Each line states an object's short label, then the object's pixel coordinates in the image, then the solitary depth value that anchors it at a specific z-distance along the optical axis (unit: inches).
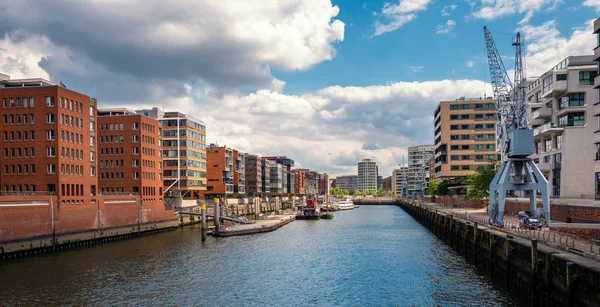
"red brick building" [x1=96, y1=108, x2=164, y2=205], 4426.7
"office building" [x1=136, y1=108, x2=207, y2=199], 5846.5
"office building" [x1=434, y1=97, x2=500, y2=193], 6884.8
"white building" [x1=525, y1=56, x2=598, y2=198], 3622.0
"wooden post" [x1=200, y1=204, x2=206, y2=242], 3423.7
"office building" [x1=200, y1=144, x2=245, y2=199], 7160.4
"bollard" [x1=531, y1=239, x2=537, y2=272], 1442.5
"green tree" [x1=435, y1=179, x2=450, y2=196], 7222.4
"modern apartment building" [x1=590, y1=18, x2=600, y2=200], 2513.8
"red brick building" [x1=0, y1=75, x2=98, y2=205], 3093.0
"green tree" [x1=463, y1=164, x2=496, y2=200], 4771.2
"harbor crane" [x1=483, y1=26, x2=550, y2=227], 2691.9
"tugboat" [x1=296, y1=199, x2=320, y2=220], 5782.5
